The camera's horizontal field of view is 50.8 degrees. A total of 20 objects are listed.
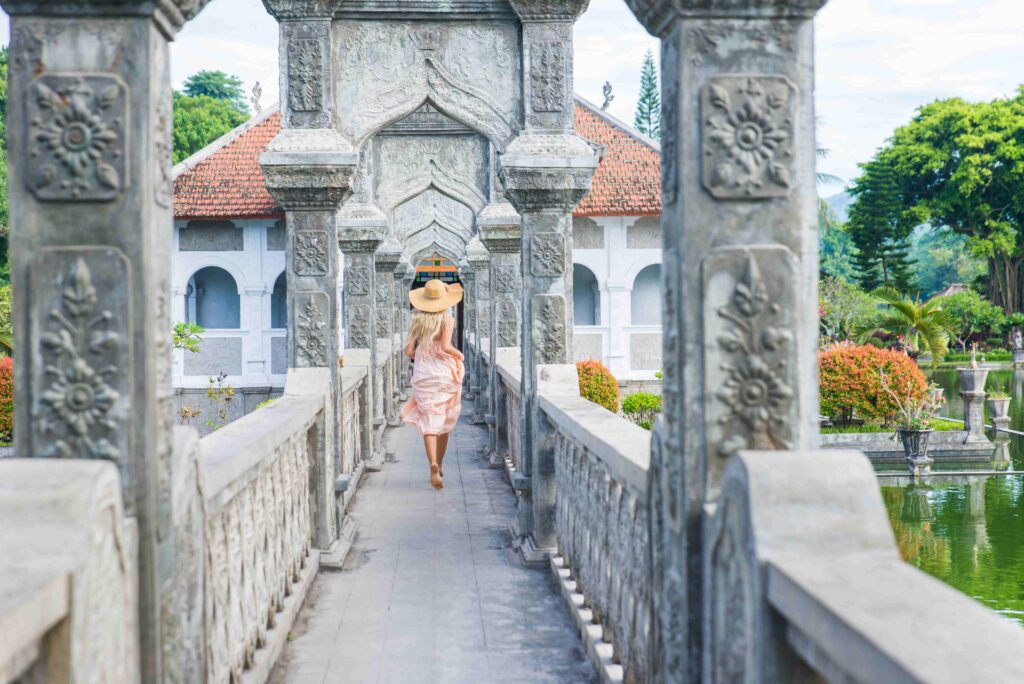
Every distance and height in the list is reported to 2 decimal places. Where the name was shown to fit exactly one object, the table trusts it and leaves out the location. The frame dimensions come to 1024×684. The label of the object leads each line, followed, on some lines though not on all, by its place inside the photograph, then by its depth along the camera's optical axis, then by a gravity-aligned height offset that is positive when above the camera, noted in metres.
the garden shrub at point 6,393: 15.68 -0.63
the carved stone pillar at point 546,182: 7.61 +1.15
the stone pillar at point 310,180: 7.49 +1.16
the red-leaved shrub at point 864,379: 16.45 -0.57
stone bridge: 2.35 -0.36
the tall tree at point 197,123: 40.66 +8.75
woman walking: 9.45 -0.22
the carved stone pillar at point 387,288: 17.66 +1.01
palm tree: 29.70 +0.48
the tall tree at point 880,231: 48.22 +4.99
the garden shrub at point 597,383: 14.39 -0.52
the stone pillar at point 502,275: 12.84 +0.88
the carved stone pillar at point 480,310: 16.52 +0.70
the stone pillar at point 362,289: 12.52 +0.70
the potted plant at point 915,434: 14.91 -1.28
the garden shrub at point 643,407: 18.94 -1.11
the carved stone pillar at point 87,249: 2.90 +0.27
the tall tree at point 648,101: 57.03 +12.98
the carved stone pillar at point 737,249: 2.96 +0.26
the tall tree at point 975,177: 45.62 +7.17
